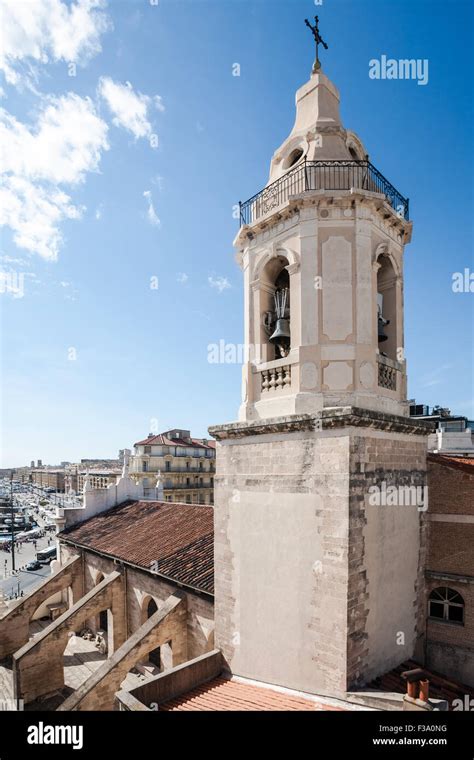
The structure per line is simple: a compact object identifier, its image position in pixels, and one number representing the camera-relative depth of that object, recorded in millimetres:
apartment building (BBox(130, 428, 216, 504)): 48250
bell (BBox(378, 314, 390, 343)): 9602
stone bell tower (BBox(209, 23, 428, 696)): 7625
